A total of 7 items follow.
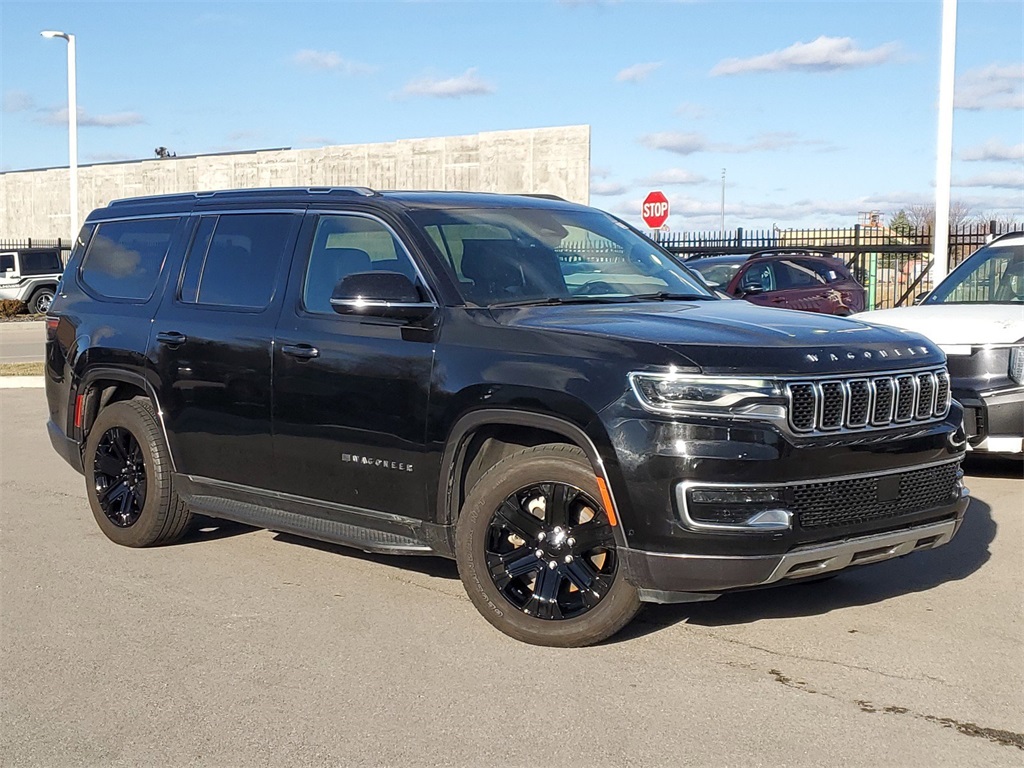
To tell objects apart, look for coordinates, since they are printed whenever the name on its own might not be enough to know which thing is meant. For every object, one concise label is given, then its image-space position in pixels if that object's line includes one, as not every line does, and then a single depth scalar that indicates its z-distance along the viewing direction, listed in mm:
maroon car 18797
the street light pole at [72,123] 31703
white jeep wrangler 37312
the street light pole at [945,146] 16281
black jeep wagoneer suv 4840
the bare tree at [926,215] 40812
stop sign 29828
